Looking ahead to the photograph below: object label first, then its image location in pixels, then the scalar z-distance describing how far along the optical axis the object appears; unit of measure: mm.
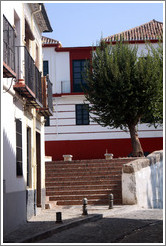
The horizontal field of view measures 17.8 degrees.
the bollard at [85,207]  15501
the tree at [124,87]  26531
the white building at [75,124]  32281
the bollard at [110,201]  17391
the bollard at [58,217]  13323
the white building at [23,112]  12211
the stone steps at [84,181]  20703
